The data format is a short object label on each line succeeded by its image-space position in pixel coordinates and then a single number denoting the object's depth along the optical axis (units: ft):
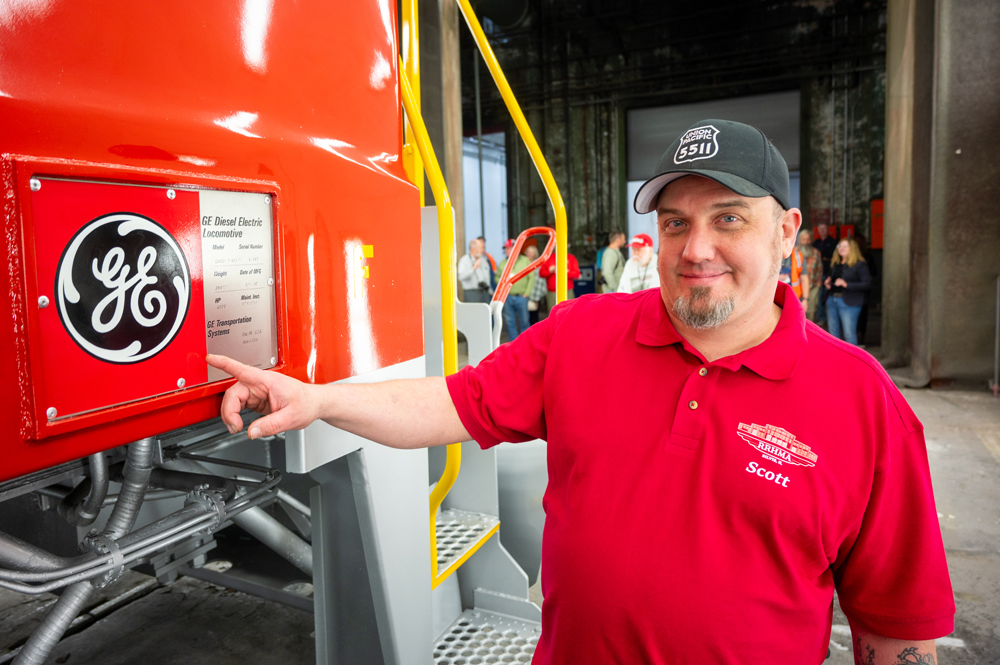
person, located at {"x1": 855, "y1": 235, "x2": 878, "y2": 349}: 32.32
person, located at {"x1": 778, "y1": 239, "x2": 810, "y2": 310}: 24.72
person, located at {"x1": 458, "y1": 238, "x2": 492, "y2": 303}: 29.12
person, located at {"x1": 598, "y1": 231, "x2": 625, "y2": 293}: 29.48
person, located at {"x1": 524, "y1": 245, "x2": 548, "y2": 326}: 30.38
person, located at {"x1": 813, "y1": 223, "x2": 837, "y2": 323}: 36.22
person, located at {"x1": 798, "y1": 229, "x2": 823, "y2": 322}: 30.30
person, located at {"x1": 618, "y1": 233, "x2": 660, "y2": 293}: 20.71
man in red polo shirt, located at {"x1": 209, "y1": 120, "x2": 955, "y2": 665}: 3.54
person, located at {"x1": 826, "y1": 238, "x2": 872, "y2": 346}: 26.68
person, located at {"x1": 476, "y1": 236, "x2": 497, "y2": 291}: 29.86
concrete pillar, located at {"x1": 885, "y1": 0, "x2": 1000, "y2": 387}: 20.81
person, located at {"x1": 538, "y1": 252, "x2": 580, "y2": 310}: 29.32
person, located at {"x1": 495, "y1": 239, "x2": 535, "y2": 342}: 30.27
